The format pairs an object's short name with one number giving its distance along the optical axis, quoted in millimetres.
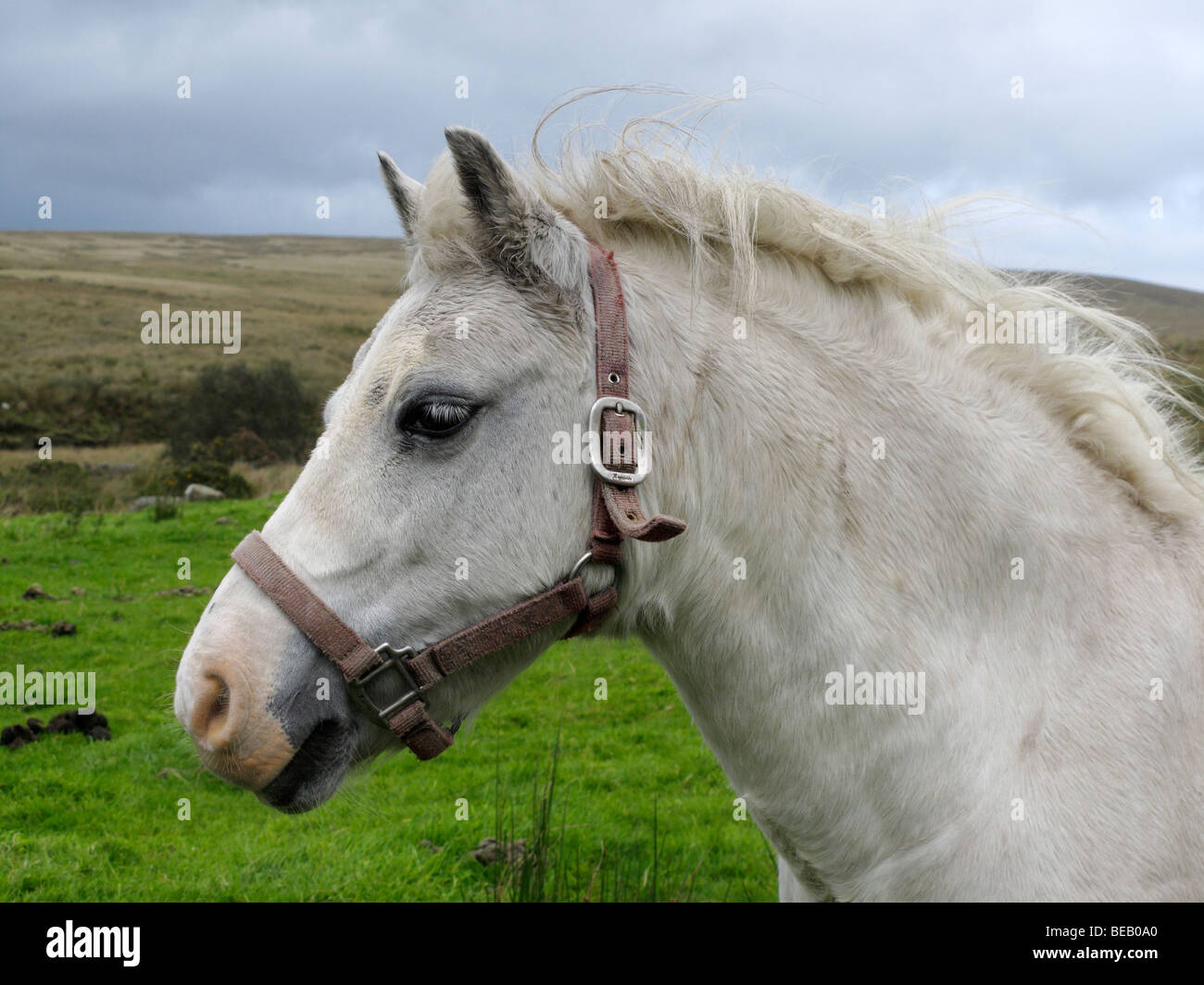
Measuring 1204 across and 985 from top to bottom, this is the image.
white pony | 2059
